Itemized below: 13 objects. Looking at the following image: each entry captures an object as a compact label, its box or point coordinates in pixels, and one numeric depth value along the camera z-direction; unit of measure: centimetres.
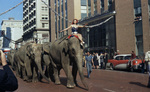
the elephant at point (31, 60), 1058
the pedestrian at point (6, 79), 255
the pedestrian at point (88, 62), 1353
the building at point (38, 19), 6743
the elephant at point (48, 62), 1080
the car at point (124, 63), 1794
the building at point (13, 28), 11239
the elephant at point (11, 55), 1928
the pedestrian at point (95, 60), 2384
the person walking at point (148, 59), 953
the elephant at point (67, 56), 806
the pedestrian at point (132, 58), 1836
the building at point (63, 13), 4428
